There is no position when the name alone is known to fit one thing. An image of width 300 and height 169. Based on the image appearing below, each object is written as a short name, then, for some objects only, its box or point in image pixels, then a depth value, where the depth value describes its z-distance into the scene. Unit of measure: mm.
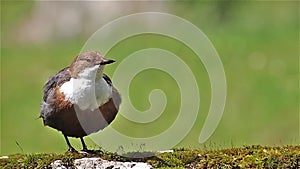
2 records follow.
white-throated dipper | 12859
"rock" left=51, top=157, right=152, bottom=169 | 12312
